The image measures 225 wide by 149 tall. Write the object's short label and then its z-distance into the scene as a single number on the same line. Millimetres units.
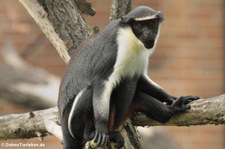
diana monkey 11984
